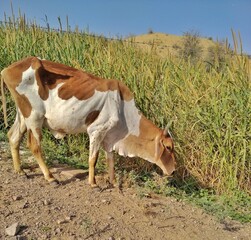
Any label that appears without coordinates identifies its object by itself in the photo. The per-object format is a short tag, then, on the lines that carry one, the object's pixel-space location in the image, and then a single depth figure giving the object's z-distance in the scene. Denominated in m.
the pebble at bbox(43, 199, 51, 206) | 3.80
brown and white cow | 4.23
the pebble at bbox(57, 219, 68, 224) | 3.47
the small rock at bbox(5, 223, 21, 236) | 3.23
